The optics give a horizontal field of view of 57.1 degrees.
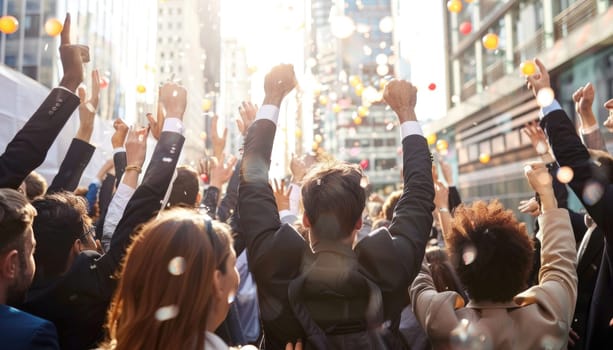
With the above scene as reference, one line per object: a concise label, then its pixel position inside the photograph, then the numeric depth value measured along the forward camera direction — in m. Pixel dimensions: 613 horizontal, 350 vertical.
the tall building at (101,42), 23.50
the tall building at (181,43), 92.31
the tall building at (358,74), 76.50
